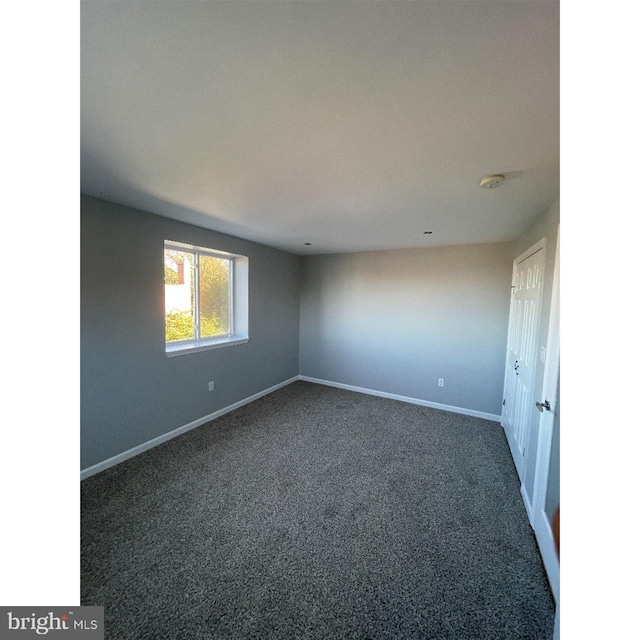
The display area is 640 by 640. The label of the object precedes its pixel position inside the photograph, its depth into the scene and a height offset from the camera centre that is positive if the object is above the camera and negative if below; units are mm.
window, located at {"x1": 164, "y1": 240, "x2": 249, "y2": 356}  2988 +76
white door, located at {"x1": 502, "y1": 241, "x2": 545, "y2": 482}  2197 -371
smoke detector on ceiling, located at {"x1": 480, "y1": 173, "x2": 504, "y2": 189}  1609 +789
